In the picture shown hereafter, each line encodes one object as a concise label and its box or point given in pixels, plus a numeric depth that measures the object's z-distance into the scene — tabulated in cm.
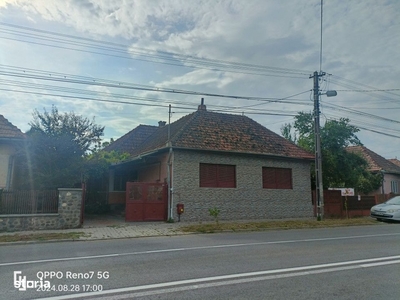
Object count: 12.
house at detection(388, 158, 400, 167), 3996
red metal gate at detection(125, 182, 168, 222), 1575
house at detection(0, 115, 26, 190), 1612
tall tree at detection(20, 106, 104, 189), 1524
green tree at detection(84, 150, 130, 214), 1798
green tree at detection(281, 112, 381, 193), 2141
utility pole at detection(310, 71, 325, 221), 1728
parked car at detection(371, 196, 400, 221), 1758
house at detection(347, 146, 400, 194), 2989
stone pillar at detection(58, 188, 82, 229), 1354
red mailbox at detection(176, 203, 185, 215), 1580
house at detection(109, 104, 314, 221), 1636
